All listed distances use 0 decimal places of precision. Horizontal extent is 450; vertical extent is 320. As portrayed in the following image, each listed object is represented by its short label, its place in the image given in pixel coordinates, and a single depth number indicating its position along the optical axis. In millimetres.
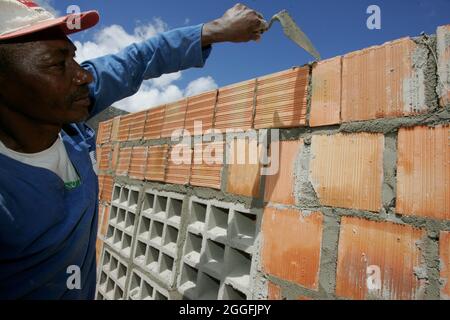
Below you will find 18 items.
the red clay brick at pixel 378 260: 922
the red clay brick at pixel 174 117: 1990
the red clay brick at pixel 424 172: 888
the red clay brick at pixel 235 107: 1498
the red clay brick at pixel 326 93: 1177
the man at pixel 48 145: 1022
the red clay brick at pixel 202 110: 1724
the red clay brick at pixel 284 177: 1280
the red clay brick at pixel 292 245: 1171
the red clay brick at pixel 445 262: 854
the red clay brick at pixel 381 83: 979
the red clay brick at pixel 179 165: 1859
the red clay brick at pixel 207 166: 1630
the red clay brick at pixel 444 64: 903
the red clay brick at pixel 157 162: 2109
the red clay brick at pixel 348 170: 1035
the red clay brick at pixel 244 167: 1427
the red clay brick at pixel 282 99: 1287
